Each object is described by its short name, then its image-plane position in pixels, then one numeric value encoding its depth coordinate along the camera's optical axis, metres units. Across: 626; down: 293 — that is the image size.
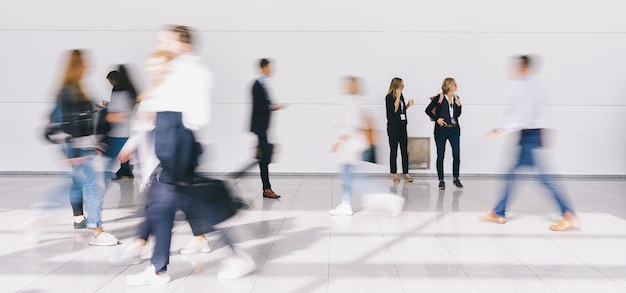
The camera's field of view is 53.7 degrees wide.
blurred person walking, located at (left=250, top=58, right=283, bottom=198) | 7.57
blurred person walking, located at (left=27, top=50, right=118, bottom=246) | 5.08
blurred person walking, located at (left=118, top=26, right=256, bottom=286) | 4.04
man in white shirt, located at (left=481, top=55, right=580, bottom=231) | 5.99
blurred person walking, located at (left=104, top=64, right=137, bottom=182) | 6.63
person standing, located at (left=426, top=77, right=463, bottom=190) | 8.88
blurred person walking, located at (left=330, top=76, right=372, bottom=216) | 6.61
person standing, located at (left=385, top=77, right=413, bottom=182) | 9.78
